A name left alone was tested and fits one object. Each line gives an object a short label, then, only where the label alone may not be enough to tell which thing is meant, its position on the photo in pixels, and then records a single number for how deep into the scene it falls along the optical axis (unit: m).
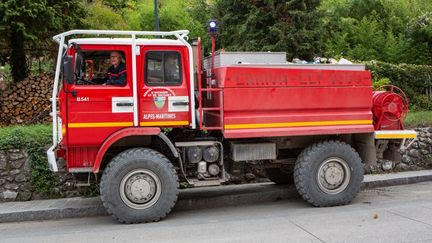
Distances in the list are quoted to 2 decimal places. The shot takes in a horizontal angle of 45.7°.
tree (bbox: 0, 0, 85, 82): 12.85
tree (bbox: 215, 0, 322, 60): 16.52
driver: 7.65
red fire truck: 7.52
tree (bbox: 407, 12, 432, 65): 19.22
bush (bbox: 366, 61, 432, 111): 15.88
